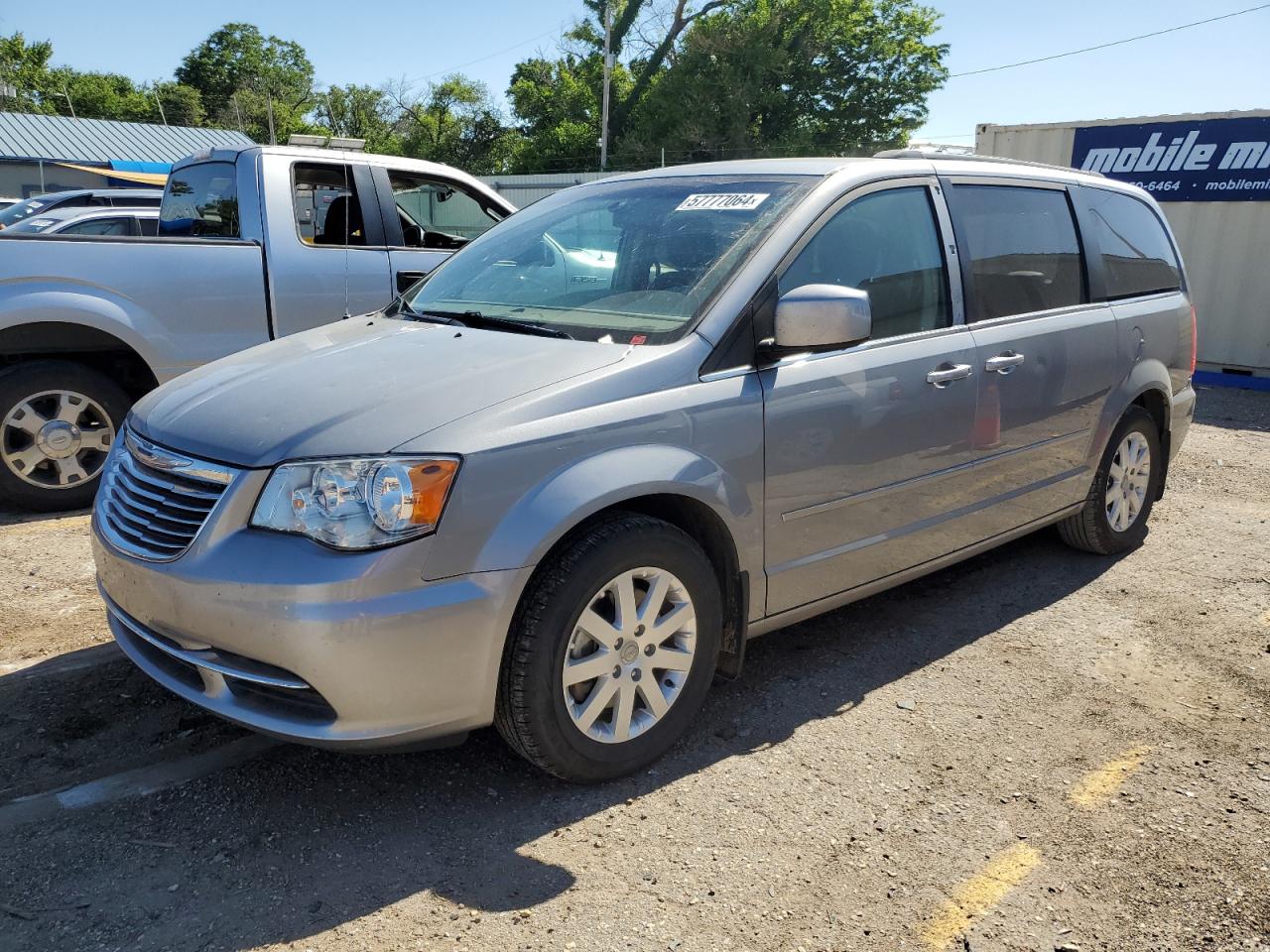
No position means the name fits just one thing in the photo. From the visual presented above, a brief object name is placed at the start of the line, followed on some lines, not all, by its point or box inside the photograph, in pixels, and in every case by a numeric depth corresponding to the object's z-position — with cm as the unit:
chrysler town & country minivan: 259
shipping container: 1123
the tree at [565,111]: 5256
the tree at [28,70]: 7306
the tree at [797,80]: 4488
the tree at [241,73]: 8094
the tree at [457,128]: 6412
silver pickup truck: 535
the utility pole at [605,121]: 4169
